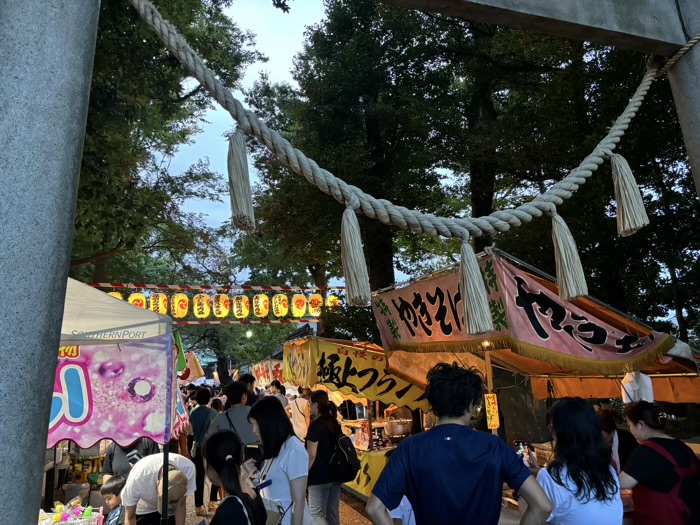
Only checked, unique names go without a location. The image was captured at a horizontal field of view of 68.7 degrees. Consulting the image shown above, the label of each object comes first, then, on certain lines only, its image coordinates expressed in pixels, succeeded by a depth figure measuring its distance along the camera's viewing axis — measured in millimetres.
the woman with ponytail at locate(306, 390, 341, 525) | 5355
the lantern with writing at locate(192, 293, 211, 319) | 18703
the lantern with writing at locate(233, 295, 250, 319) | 18812
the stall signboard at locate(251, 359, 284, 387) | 13022
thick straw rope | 2404
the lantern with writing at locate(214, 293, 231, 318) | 18875
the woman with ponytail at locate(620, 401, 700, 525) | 2953
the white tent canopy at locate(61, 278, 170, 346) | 3553
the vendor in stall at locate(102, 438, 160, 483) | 4730
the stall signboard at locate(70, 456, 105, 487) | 7051
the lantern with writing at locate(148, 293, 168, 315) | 17953
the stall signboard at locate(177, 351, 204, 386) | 13337
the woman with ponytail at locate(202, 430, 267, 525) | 2363
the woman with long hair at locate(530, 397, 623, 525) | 2342
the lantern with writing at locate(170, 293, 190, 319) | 18312
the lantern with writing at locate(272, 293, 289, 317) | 18984
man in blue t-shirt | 2070
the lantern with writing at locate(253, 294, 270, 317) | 19000
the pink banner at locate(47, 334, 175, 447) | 3562
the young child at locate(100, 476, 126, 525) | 4055
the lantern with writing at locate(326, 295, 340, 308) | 14694
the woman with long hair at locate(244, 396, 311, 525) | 3020
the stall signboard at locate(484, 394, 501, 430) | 6188
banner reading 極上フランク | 7902
